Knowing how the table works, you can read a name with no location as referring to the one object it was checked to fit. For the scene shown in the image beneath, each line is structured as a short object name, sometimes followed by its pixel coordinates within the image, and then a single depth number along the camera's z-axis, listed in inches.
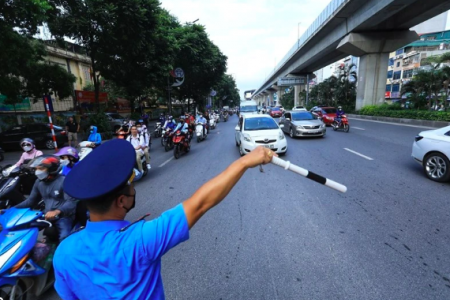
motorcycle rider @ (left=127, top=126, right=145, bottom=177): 255.2
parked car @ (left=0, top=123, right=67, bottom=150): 466.3
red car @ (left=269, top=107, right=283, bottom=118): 1254.4
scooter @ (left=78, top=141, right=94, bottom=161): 218.3
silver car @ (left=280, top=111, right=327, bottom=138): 460.4
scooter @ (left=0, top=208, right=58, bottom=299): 81.5
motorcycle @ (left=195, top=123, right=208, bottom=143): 500.4
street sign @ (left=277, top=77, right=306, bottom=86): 1740.9
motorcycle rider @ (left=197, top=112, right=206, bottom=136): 520.1
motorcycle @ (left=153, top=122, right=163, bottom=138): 604.1
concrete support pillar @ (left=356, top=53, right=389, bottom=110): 909.8
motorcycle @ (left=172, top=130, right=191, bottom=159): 350.6
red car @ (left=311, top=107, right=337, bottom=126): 695.1
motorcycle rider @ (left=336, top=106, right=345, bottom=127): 558.8
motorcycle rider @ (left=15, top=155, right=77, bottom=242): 105.7
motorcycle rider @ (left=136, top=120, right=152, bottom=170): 271.3
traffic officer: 37.5
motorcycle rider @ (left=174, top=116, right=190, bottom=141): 369.4
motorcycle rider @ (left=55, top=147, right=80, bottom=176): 144.1
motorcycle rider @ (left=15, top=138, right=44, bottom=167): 173.8
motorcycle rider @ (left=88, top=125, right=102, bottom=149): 264.8
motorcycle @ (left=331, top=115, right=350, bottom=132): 545.6
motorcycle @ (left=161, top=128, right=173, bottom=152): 405.2
